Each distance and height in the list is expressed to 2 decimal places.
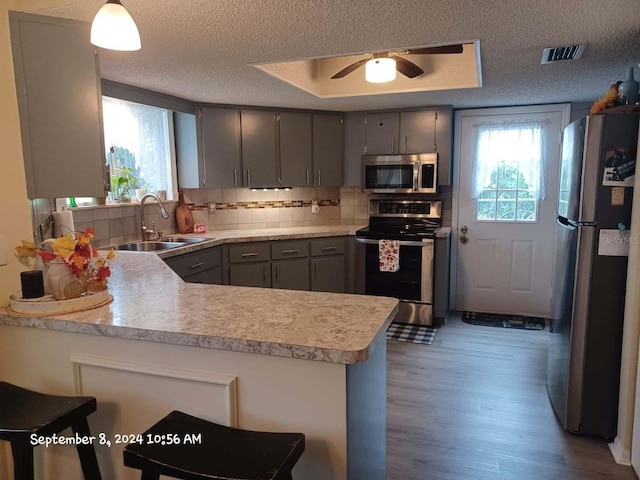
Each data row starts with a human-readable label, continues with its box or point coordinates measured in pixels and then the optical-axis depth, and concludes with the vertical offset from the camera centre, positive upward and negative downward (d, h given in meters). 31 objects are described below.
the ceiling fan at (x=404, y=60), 2.79 +0.78
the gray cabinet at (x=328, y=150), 4.43 +0.34
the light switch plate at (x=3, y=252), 1.61 -0.23
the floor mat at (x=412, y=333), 3.81 -1.32
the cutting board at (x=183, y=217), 4.06 -0.29
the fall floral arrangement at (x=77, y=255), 1.53 -0.24
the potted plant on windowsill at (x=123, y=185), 3.42 +0.01
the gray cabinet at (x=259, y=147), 4.16 +0.35
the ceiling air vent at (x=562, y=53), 2.34 +0.69
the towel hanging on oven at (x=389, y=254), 4.09 -0.65
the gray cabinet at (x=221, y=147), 4.01 +0.34
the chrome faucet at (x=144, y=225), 3.49 -0.30
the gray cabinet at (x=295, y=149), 4.29 +0.34
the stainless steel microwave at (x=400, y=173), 4.18 +0.09
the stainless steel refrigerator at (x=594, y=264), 2.12 -0.41
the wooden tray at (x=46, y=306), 1.51 -0.40
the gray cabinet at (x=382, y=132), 4.31 +0.49
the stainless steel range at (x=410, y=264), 4.04 -0.74
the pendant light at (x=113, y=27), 1.32 +0.47
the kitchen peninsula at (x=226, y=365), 1.25 -0.55
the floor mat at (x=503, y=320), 4.14 -1.32
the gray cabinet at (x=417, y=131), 4.19 +0.48
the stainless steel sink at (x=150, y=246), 3.41 -0.46
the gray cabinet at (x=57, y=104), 1.62 +0.31
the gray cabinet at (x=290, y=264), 3.92 -0.72
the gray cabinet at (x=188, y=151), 3.98 +0.31
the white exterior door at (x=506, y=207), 4.17 -0.25
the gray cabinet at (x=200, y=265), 3.24 -0.61
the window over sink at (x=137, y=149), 3.39 +0.30
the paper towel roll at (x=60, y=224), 2.60 -0.22
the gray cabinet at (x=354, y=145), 4.43 +0.38
